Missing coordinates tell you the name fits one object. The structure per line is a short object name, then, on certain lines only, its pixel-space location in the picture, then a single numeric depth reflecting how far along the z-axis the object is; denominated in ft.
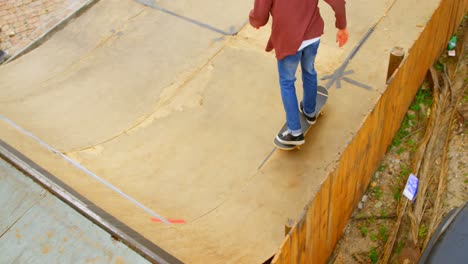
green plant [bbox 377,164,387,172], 16.55
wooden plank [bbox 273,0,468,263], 11.34
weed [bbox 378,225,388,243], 14.81
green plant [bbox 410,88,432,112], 18.29
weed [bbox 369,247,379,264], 14.33
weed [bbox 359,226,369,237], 14.99
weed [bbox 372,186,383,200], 15.86
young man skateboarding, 12.56
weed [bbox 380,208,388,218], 15.39
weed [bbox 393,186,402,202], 15.72
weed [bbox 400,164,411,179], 16.31
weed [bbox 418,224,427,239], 14.61
